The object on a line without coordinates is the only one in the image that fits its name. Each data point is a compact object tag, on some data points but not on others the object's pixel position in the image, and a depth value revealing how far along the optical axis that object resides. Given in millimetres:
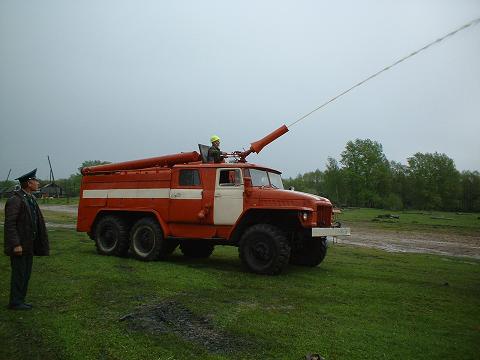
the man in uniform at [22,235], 6059
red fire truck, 9305
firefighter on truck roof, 10969
